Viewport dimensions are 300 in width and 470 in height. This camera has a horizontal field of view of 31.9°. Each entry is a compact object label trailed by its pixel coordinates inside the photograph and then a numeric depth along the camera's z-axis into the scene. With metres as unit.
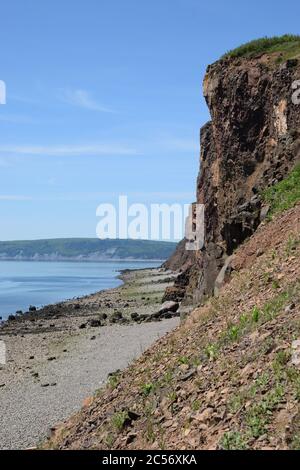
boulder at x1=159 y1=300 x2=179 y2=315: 46.75
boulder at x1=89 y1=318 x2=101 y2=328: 46.75
